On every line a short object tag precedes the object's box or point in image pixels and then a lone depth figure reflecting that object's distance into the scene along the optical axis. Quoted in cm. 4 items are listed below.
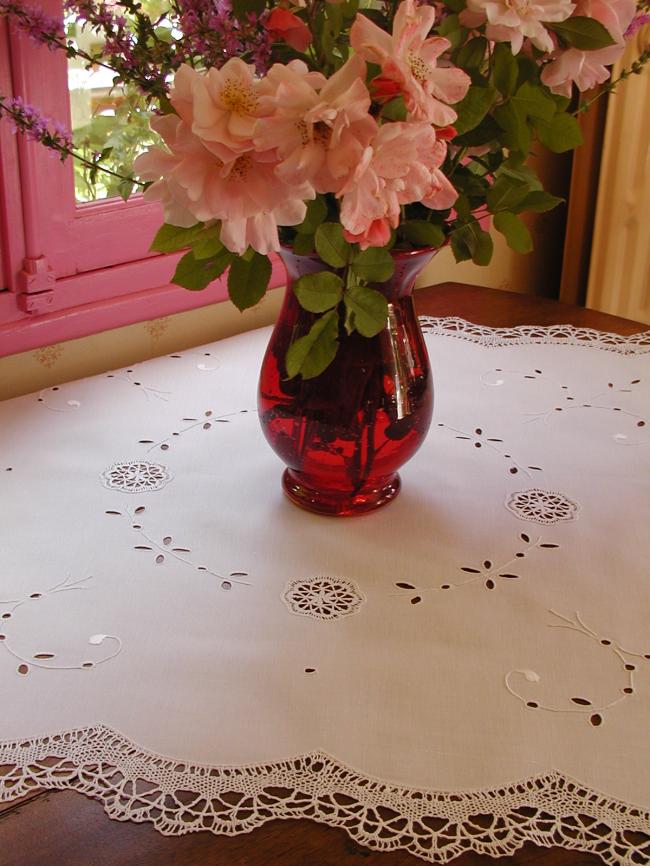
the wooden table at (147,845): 70
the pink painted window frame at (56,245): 132
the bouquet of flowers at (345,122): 75
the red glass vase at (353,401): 100
